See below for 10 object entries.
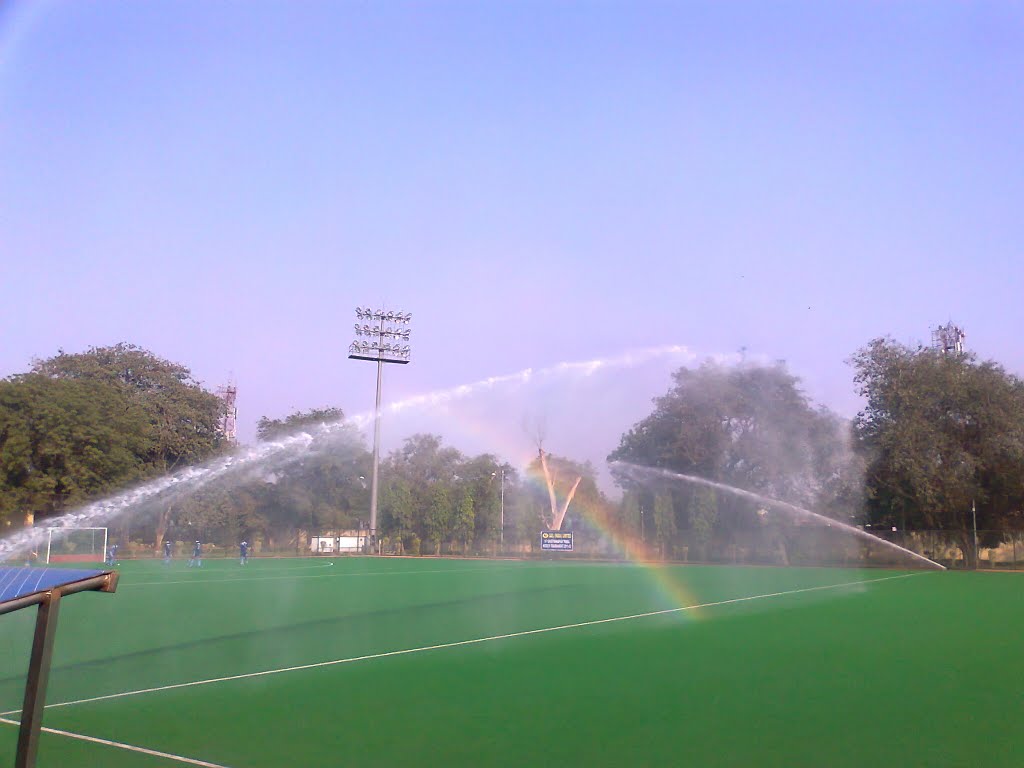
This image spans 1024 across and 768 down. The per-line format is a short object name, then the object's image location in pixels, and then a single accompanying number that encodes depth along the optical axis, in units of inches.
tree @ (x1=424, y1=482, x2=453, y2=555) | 2805.1
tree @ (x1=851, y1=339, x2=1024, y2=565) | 1834.4
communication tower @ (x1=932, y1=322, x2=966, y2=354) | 2760.8
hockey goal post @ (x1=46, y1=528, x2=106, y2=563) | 1646.2
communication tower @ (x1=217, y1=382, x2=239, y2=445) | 4498.0
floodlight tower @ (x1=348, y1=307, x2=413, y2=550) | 2598.4
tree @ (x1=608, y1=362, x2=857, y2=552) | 2106.3
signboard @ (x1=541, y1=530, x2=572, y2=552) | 2340.1
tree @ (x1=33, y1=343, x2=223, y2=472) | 2171.5
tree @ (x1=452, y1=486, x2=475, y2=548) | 2775.6
